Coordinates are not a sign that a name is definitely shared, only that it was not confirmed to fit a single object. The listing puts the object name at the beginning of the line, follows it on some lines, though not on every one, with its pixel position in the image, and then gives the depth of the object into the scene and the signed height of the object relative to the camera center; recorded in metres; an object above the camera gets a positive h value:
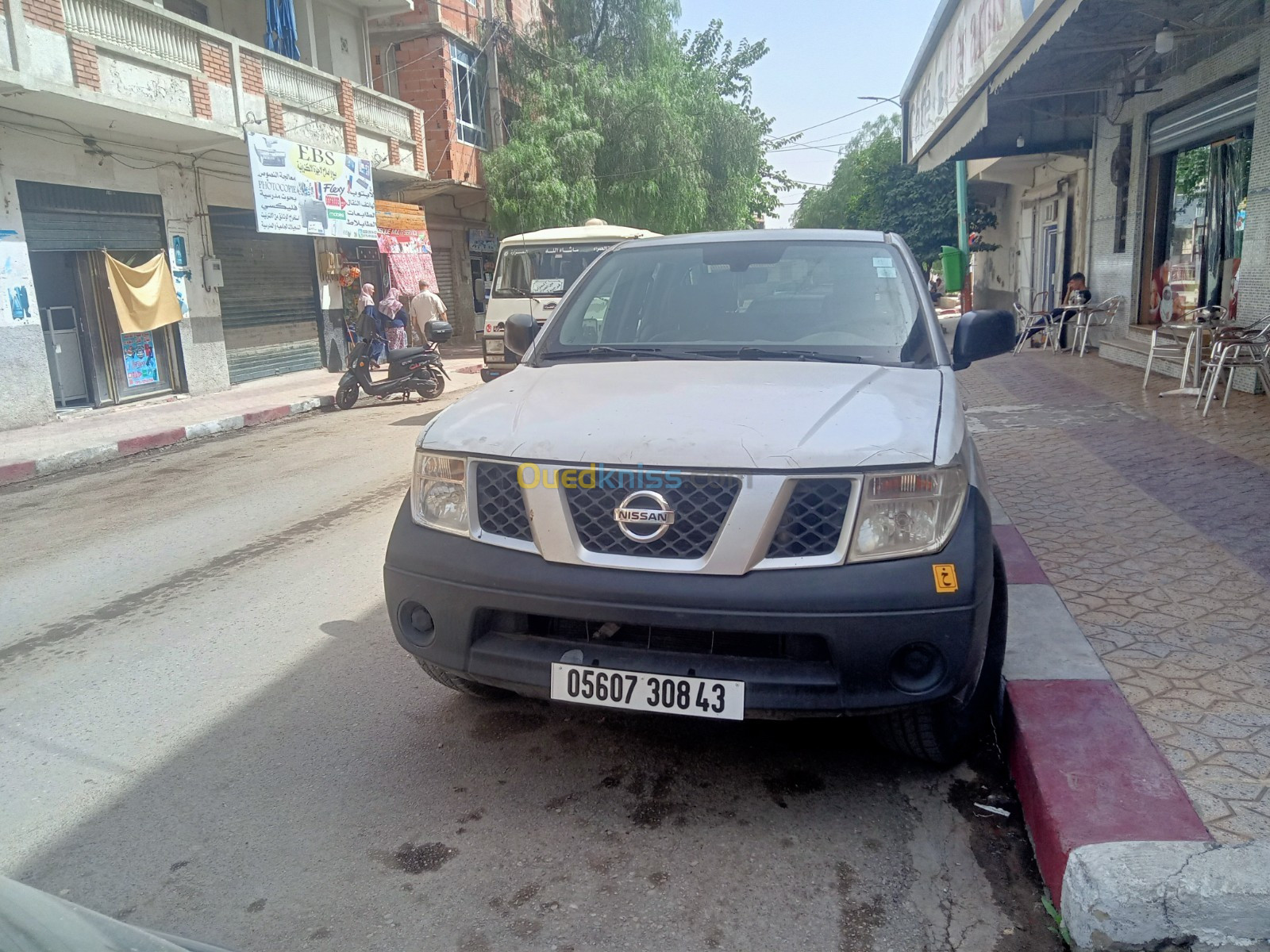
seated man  15.84 -0.80
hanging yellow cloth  13.96 -0.03
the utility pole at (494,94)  24.78 +4.57
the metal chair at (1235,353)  8.24 -0.96
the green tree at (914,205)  27.73 +1.49
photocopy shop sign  15.59 +1.59
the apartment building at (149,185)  12.14 +1.56
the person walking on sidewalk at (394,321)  17.69 -0.73
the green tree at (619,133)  23.77 +3.46
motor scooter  13.75 -1.32
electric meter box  15.98 +0.26
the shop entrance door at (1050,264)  19.91 -0.32
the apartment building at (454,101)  22.59 +4.15
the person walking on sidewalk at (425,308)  18.42 -0.54
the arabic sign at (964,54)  8.34 +2.02
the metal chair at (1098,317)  14.44 -1.07
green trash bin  14.12 -0.22
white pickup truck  2.62 -0.79
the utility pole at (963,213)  21.14 +0.87
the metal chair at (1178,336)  9.38 -0.98
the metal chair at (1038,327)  16.39 -1.32
